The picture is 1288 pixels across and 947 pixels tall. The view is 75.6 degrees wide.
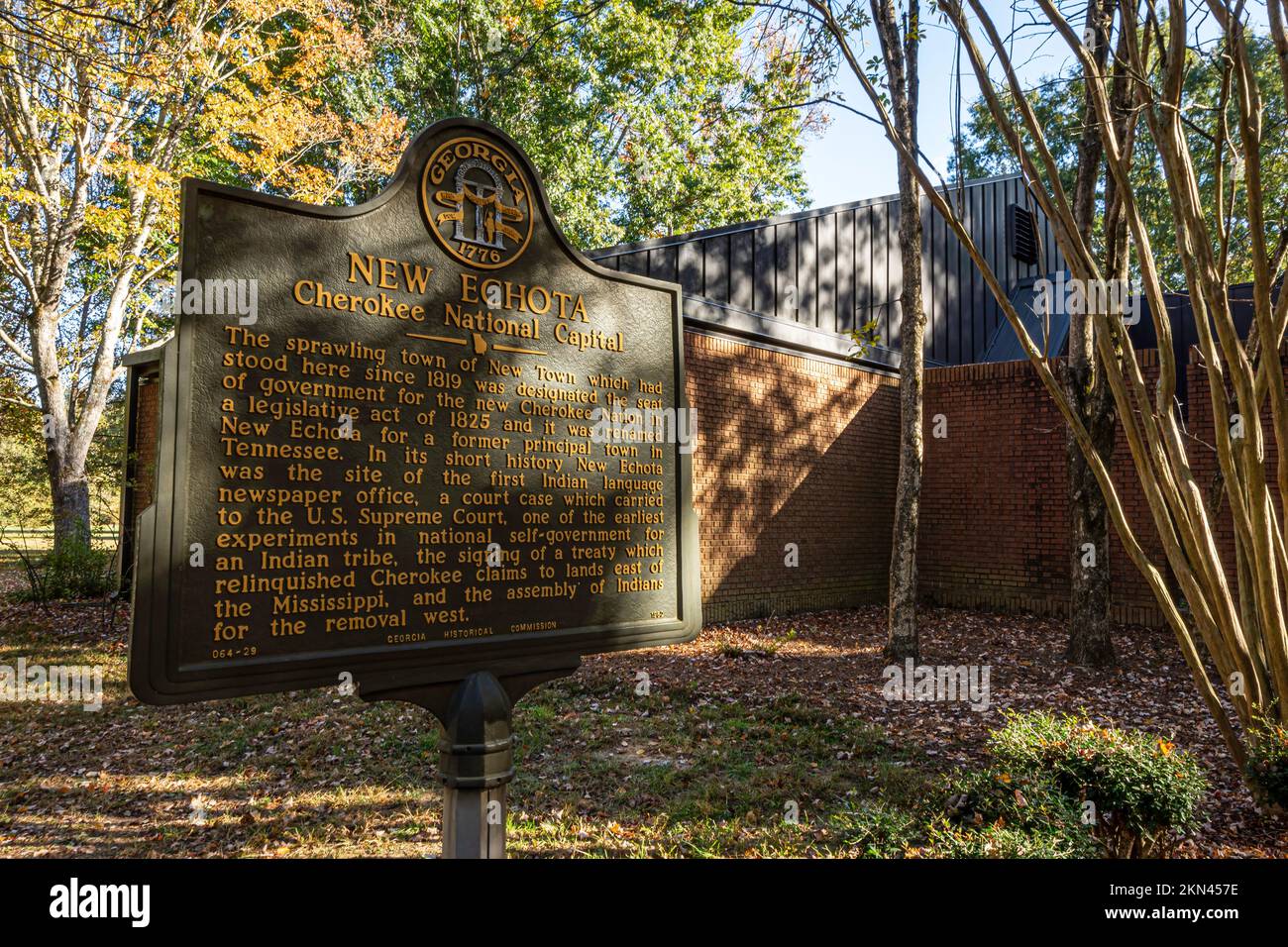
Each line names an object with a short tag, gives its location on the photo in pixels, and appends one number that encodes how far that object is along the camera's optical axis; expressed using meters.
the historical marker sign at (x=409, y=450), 2.74
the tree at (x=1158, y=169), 13.35
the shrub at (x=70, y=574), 13.25
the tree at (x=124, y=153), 13.48
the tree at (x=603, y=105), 22.81
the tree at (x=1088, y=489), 8.91
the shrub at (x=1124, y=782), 4.17
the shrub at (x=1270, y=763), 4.34
